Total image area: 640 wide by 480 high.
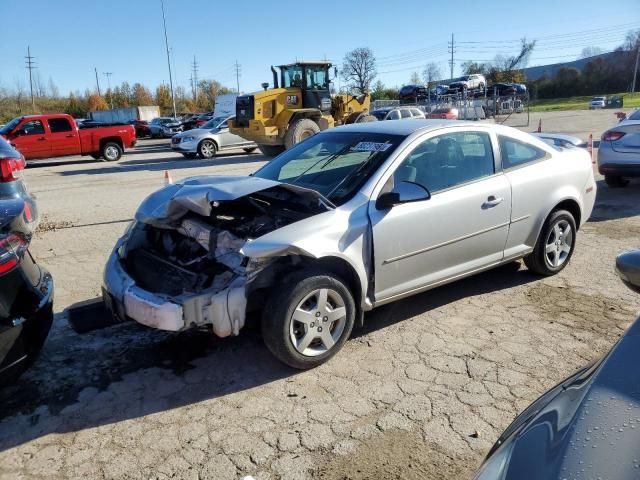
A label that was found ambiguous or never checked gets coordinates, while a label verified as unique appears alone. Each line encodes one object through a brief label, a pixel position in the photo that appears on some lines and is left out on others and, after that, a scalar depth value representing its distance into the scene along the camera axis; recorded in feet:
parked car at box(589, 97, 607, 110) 161.07
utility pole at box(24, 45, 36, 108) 214.98
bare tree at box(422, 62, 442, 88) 320.50
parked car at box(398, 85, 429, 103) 152.87
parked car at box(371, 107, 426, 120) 76.27
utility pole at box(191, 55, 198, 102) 273.54
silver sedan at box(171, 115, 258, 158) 62.64
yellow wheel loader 54.24
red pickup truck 59.77
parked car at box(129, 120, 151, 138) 124.77
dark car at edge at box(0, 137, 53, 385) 9.23
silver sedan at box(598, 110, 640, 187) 28.27
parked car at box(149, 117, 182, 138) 117.80
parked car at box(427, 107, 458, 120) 87.50
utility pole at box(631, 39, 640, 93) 232.32
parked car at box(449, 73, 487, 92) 153.66
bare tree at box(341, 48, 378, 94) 275.80
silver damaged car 10.95
